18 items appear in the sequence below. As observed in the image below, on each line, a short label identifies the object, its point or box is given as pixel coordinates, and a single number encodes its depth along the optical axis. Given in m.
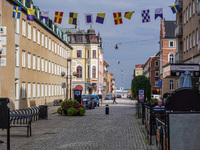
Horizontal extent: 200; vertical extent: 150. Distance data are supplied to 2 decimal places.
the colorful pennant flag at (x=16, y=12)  22.42
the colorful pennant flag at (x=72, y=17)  21.70
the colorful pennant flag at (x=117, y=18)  21.12
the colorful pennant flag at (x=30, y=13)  21.50
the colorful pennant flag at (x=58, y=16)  21.88
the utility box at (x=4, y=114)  10.45
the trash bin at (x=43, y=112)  23.91
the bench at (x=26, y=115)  14.76
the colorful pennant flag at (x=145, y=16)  20.91
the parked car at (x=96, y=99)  50.49
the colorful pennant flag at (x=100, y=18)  20.90
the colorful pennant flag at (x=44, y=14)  21.65
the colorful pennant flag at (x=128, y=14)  20.72
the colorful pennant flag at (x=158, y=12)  20.77
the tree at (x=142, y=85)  42.41
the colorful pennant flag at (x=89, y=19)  21.25
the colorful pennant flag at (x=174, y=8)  20.96
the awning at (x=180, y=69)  30.62
